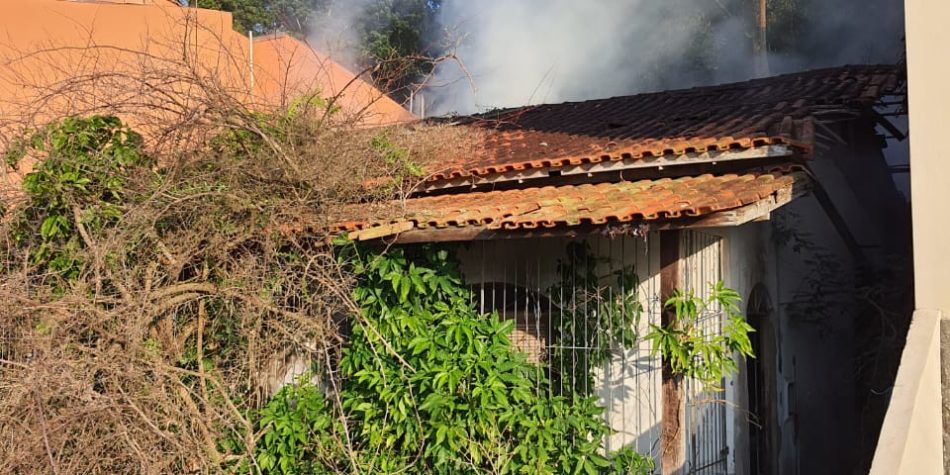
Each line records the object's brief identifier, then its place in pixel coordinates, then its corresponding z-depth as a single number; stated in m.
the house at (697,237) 5.71
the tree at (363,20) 23.00
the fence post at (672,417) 5.51
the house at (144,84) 6.20
